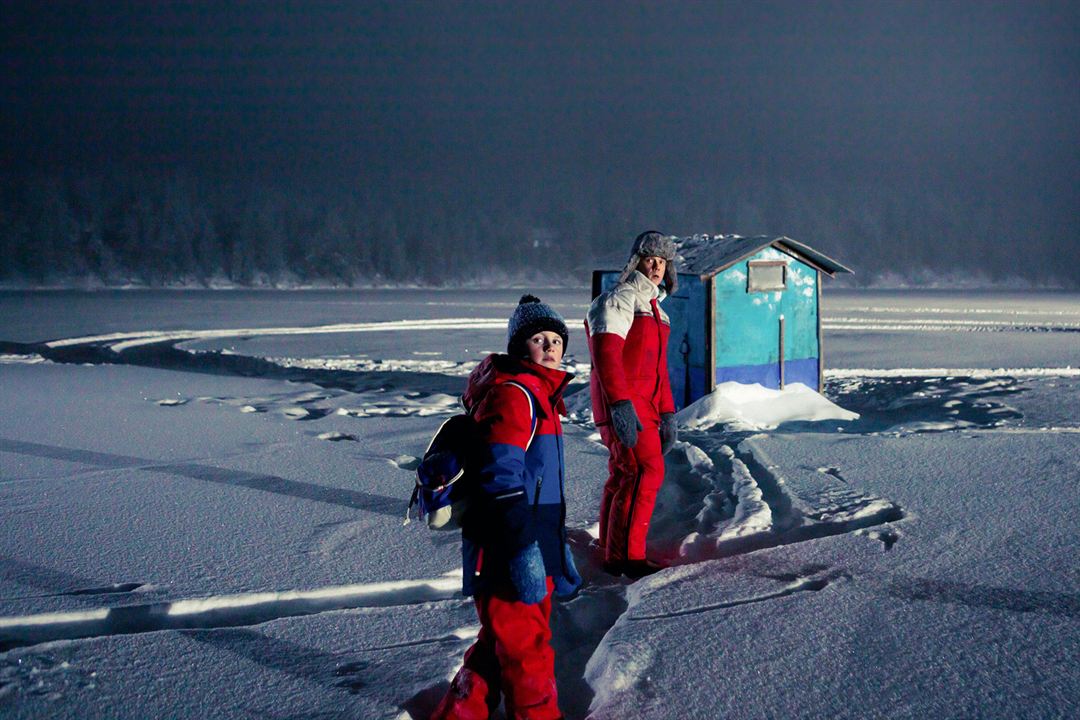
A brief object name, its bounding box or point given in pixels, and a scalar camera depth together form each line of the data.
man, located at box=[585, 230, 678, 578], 3.91
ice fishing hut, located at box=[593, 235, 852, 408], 8.11
